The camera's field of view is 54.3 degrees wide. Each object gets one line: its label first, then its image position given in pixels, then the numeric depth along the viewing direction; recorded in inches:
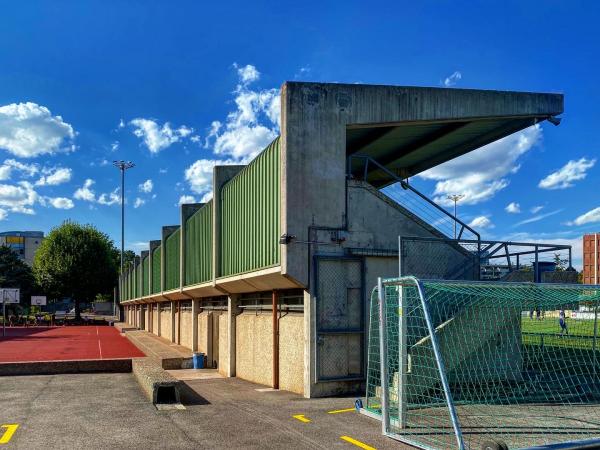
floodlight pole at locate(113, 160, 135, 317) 2783.0
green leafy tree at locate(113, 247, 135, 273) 5728.3
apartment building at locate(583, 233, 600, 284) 4269.2
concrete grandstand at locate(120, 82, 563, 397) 534.6
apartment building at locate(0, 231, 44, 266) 5798.7
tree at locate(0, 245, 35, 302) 3114.4
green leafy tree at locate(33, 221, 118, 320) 2637.8
